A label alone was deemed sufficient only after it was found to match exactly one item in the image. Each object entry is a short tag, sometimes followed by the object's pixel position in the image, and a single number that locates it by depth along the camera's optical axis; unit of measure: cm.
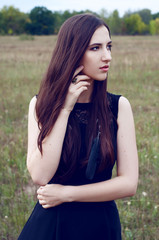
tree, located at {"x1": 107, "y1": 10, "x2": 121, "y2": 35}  7975
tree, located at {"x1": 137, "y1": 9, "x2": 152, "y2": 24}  10302
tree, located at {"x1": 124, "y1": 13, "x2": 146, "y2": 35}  8650
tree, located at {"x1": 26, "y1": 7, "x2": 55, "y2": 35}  6244
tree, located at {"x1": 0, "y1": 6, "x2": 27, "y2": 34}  6359
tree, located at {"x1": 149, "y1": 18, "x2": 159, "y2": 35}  8788
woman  167
